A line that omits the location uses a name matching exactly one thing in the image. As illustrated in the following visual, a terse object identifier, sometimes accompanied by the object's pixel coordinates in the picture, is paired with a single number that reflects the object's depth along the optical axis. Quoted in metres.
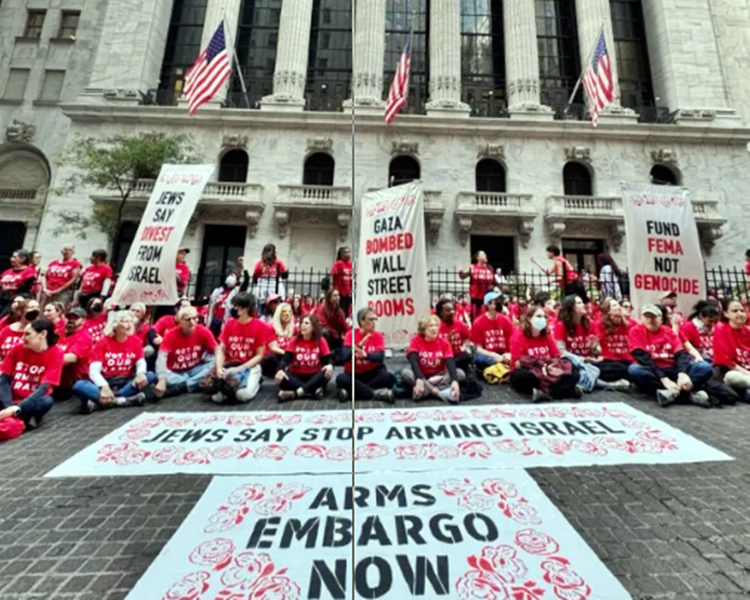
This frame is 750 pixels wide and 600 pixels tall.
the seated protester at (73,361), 5.94
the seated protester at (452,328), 6.79
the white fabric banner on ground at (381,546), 2.13
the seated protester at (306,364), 5.96
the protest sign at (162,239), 6.45
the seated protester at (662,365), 5.41
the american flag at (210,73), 13.59
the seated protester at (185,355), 6.20
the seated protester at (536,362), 5.56
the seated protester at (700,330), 6.18
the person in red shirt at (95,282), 9.64
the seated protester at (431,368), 5.72
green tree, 16.69
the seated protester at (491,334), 7.27
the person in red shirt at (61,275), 9.90
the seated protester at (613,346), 6.26
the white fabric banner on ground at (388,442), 3.61
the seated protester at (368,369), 5.79
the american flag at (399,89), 14.72
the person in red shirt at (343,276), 9.70
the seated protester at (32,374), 4.82
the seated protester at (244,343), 6.02
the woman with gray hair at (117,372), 5.46
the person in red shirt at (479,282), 10.57
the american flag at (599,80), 13.76
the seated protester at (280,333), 6.83
